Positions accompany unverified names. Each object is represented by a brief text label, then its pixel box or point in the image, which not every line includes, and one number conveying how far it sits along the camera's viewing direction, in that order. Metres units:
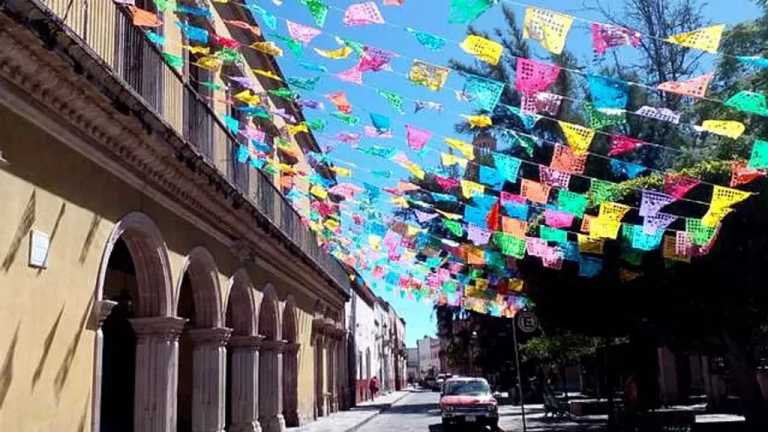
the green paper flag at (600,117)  10.28
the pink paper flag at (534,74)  9.17
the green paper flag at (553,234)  14.64
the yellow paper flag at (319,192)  16.28
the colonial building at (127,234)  7.32
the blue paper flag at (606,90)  8.94
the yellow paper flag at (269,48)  10.12
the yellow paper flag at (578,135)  10.35
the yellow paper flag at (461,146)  11.19
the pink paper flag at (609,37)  8.42
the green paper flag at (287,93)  10.77
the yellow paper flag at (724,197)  11.70
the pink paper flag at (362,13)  8.42
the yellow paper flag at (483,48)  8.73
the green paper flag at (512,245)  15.30
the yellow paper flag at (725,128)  9.73
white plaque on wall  7.54
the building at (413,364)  132.75
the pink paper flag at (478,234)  14.75
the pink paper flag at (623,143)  10.84
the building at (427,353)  148.12
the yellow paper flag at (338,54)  9.18
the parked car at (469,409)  20.45
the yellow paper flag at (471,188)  12.93
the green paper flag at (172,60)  10.37
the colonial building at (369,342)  38.53
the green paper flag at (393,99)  10.08
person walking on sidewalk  45.06
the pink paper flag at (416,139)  11.27
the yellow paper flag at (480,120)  10.57
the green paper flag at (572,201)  12.81
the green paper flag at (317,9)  8.16
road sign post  17.36
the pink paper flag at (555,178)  12.93
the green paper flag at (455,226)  15.16
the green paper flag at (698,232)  12.95
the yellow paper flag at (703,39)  7.99
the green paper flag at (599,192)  13.16
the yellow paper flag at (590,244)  14.56
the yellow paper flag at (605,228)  13.16
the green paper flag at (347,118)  11.34
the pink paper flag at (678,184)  12.52
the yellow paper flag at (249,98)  11.58
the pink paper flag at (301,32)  8.95
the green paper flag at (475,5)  7.39
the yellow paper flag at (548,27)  8.00
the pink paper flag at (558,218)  14.24
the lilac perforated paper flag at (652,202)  12.21
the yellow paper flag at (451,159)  11.82
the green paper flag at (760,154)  10.22
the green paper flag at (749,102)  9.16
